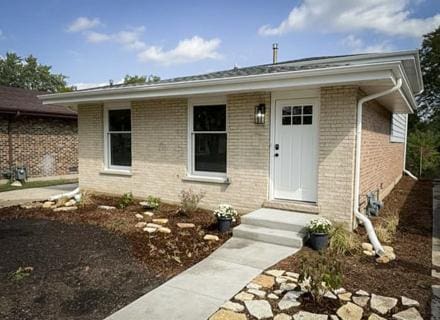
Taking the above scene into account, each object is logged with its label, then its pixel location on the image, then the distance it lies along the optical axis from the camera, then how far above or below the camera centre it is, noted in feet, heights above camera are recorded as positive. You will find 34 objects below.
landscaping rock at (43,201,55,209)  25.38 -4.93
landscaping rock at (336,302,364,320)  9.48 -5.10
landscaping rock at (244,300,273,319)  9.62 -5.13
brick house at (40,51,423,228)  17.66 +0.57
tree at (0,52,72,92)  134.31 +30.19
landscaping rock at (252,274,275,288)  11.73 -5.15
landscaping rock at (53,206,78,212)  24.02 -4.97
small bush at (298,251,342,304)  9.89 -4.14
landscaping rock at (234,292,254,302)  10.60 -5.13
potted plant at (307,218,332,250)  15.34 -4.27
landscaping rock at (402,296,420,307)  10.25 -5.12
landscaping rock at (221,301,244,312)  9.95 -5.12
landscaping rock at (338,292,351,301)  10.58 -5.10
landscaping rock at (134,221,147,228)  19.44 -4.98
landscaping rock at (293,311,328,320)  9.45 -5.12
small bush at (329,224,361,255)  15.15 -4.76
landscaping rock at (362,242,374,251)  15.40 -4.98
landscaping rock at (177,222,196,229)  19.17 -4.94
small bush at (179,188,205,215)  21.59 -3.94
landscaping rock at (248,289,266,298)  10.93 -5.15
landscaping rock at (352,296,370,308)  10.30 -5.12
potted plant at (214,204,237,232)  18.28 -4.21
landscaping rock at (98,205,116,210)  24.12 -4.85
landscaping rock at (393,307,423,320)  9.50 -5.14
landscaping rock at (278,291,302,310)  10.16 -5.11
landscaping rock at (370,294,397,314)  9.98 -5.12
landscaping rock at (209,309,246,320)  9.39 -5.10
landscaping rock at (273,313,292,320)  9.46 -5.13
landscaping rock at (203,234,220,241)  17.19 -5.06
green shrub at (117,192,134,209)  24.32 -4.46
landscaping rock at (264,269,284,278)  12.56 -5.13
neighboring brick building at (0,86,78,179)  41.46 +1.04
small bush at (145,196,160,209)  23.15 -4.29
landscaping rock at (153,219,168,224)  20.20 -4.91
